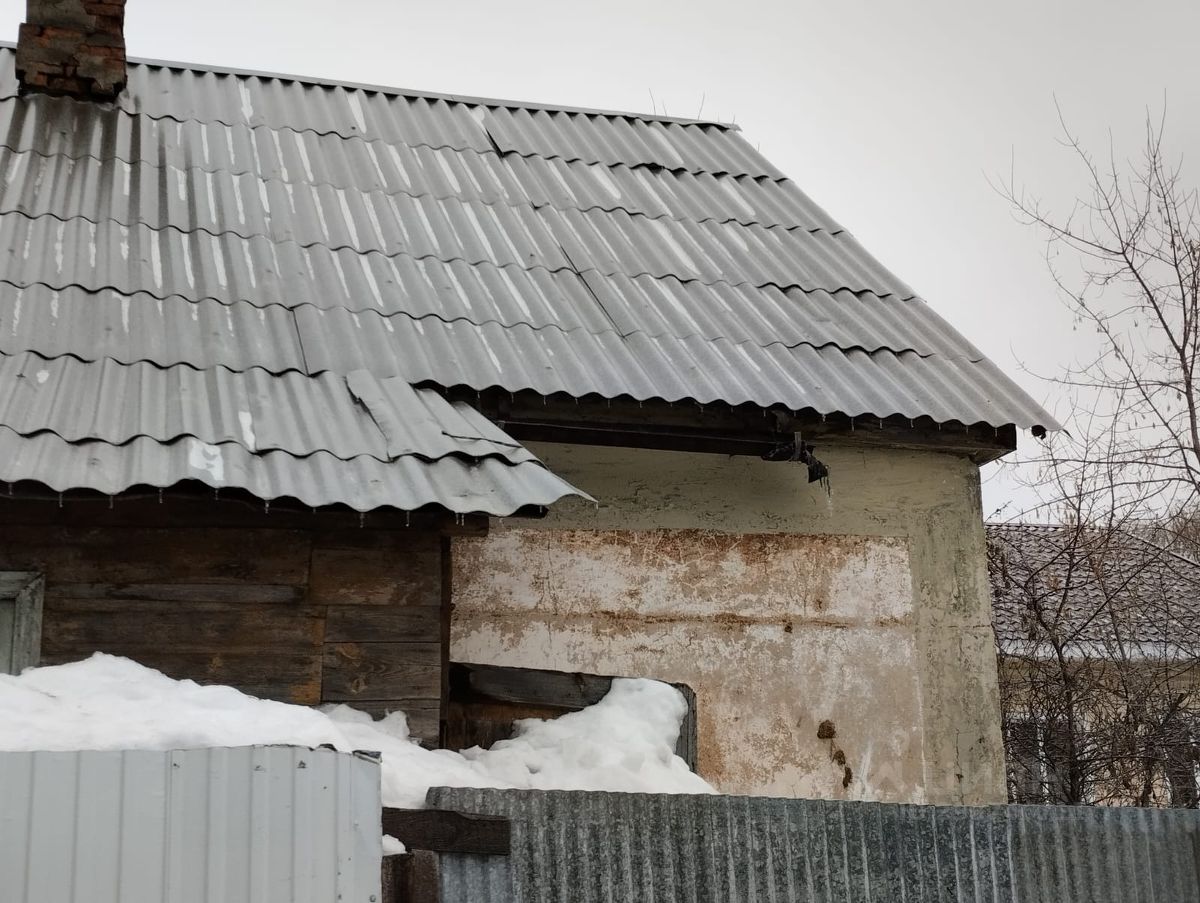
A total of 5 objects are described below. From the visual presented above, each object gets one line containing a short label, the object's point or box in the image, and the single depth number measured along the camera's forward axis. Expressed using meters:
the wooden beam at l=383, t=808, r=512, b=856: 3.88
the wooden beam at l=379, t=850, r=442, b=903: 3.78
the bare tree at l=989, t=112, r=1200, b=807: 11.11
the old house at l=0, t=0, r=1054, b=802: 4.98
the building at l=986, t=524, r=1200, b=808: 11.17
